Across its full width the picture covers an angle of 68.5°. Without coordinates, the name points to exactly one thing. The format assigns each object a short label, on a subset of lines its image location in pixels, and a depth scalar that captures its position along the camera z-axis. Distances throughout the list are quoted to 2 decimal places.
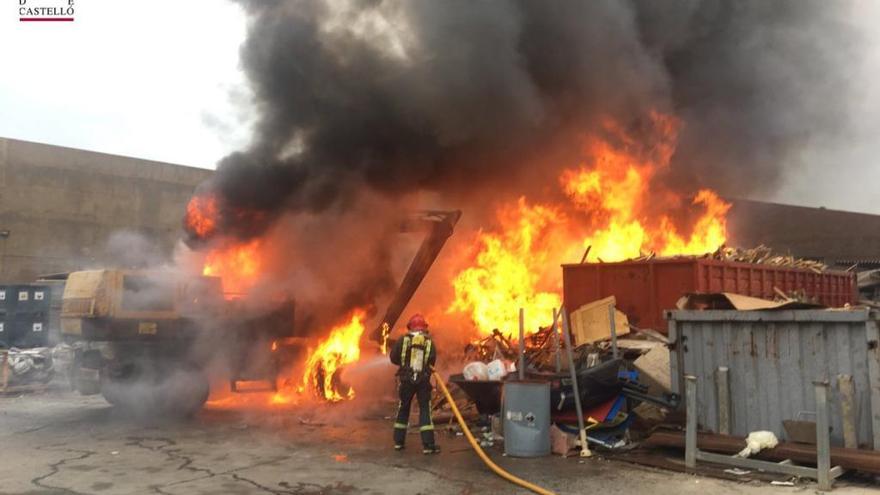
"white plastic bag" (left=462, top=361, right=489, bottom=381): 7.84
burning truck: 9.36
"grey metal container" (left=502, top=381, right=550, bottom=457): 6.83
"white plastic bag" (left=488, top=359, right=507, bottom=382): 7.82
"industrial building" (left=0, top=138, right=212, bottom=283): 20.83
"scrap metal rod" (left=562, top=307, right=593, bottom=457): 6.75
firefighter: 7.35
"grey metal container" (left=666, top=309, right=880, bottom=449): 5.53
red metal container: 10.14
